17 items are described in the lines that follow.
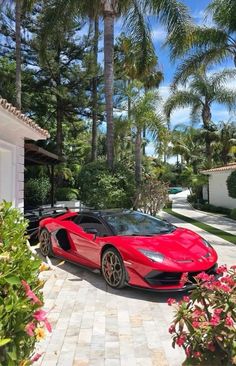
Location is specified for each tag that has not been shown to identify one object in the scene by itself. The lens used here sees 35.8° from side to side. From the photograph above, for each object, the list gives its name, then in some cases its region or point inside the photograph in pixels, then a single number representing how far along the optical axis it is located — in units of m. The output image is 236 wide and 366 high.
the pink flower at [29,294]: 1.99
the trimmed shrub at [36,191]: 19.42
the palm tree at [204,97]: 27.92
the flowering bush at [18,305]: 1.76
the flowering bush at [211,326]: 2.50
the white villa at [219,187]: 23.08
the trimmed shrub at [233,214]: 18.82
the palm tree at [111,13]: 14.80
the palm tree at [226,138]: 30.59
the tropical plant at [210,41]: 15.51
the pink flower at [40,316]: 1.96
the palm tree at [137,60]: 16.66
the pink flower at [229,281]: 2.76
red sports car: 5.25
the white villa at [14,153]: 8.63
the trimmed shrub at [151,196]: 14.92
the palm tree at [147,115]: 16.55
